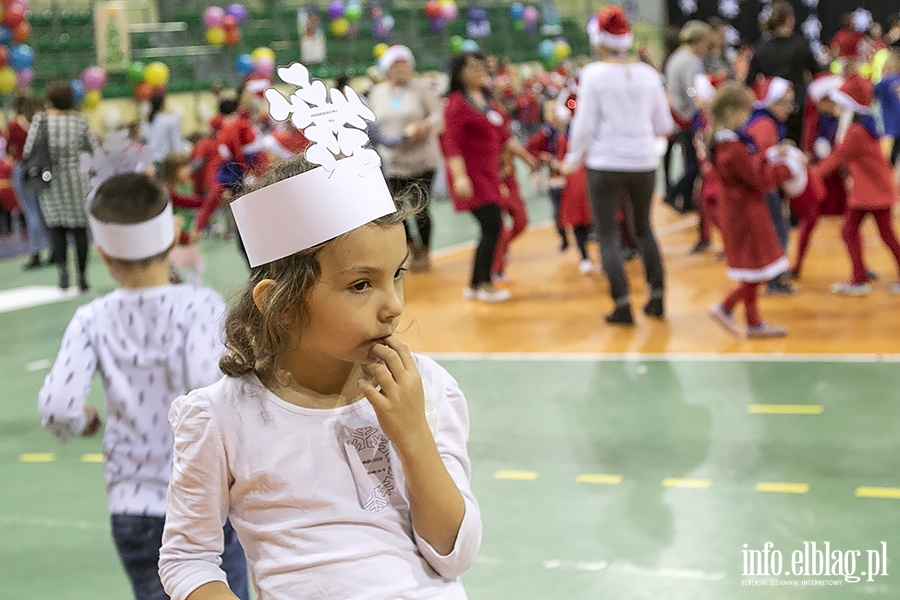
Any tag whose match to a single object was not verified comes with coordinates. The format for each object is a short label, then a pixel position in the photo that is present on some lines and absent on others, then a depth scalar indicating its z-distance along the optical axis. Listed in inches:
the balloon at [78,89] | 494.7
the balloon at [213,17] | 661.9
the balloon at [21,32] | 482.0
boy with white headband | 92.9
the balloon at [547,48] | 842.2
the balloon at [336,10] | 730.2
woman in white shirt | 245.8
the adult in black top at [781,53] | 350.6
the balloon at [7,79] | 467.8
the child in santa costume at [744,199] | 224.2
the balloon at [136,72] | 578.6
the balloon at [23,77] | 485.7
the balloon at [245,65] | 604.4
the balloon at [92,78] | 523.2
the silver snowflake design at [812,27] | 918.1
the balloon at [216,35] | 663.4
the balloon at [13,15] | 477.1
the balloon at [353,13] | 727.1
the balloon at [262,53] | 610.9
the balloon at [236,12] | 692.7
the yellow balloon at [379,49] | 671.8
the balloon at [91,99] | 523.8
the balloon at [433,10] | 767.1
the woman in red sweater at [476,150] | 282.0
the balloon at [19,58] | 476.1
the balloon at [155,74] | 577.6
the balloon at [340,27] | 730.2
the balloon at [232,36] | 669.9
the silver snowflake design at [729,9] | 977.5
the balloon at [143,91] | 574.6
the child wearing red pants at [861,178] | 256.5
